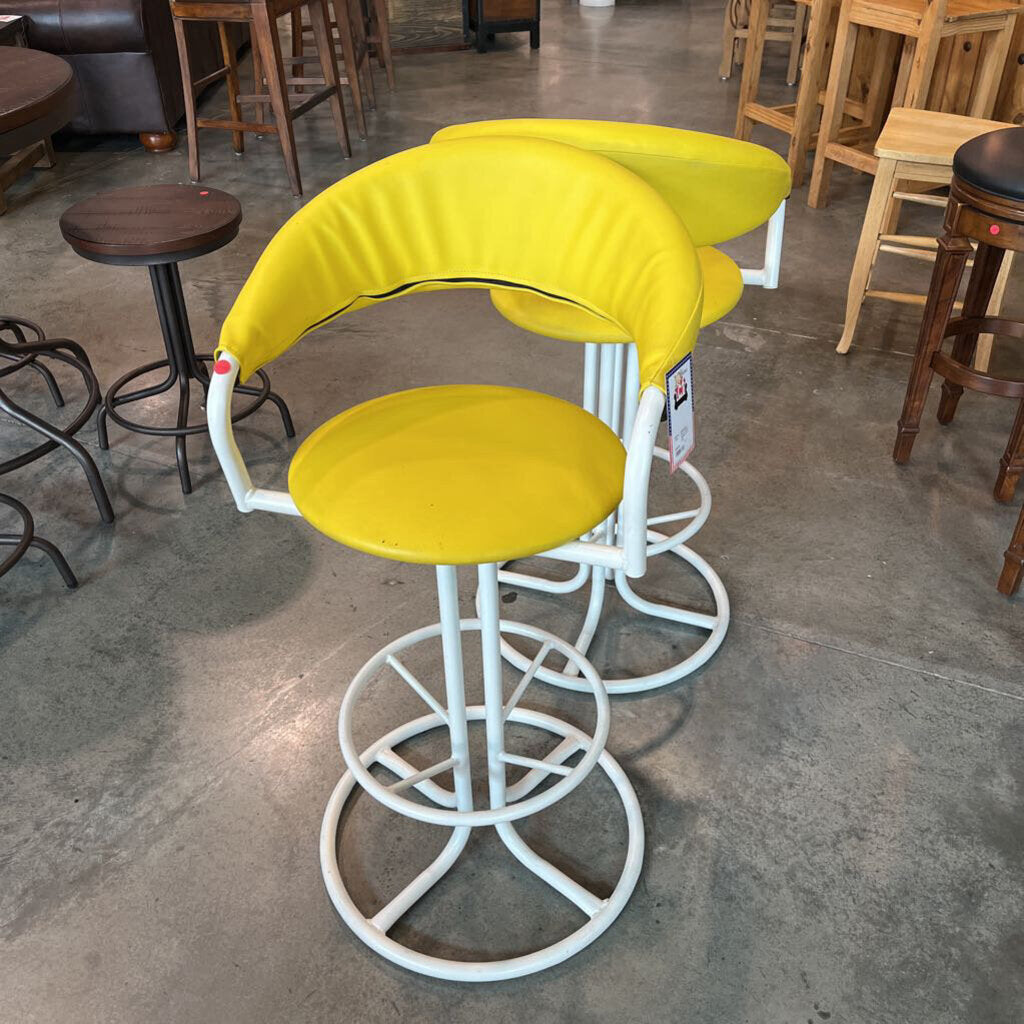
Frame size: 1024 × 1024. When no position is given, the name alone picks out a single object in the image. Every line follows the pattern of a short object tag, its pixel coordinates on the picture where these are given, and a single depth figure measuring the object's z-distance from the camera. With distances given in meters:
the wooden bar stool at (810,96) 4.21
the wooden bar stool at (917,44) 3.59
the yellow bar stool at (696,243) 1.57
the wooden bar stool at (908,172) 2.73
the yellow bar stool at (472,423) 1.24
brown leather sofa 4.45
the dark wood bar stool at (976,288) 2.15
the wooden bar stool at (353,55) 4.96
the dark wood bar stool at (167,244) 2.39
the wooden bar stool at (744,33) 5.59
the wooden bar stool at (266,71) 4.13
